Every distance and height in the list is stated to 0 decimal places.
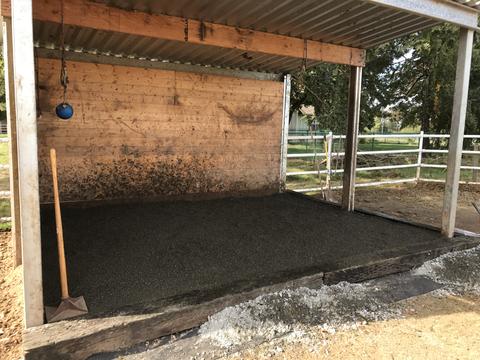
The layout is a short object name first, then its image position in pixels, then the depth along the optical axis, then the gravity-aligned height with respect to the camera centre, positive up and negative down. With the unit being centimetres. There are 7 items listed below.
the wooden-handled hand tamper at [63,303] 219 -108
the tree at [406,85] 1089 +189
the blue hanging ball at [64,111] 368 +21
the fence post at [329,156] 664 -33
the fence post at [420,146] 833 -12
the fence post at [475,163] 802 -45
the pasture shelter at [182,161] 229 -36
